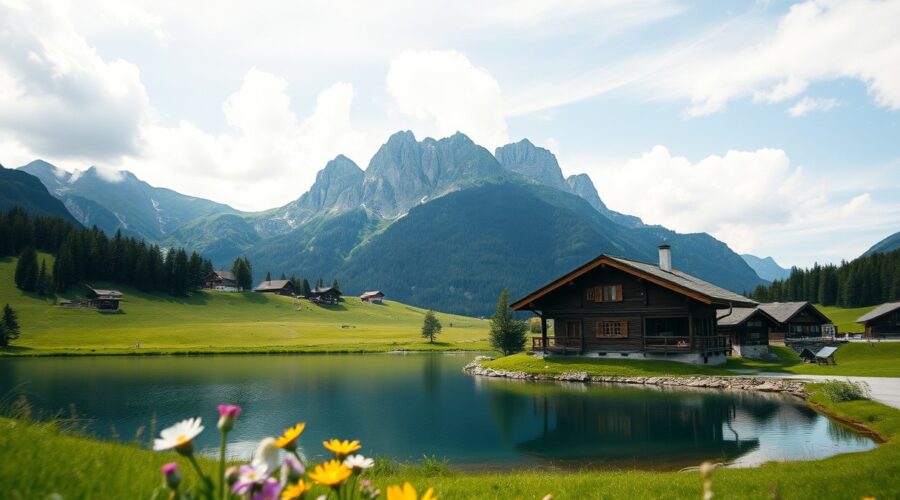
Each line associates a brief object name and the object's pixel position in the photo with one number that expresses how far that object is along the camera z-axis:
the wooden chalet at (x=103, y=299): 100.06
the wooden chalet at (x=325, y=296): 151.50
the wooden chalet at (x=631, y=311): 41.22
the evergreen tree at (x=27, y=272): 101.38
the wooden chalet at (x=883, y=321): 70.12
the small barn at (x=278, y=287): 157.62
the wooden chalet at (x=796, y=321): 58.75
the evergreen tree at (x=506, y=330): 59.31
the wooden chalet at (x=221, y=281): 144.12
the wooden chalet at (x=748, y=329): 50.62
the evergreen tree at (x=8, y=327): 70.06
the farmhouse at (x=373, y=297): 179.12
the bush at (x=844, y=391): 25.70
